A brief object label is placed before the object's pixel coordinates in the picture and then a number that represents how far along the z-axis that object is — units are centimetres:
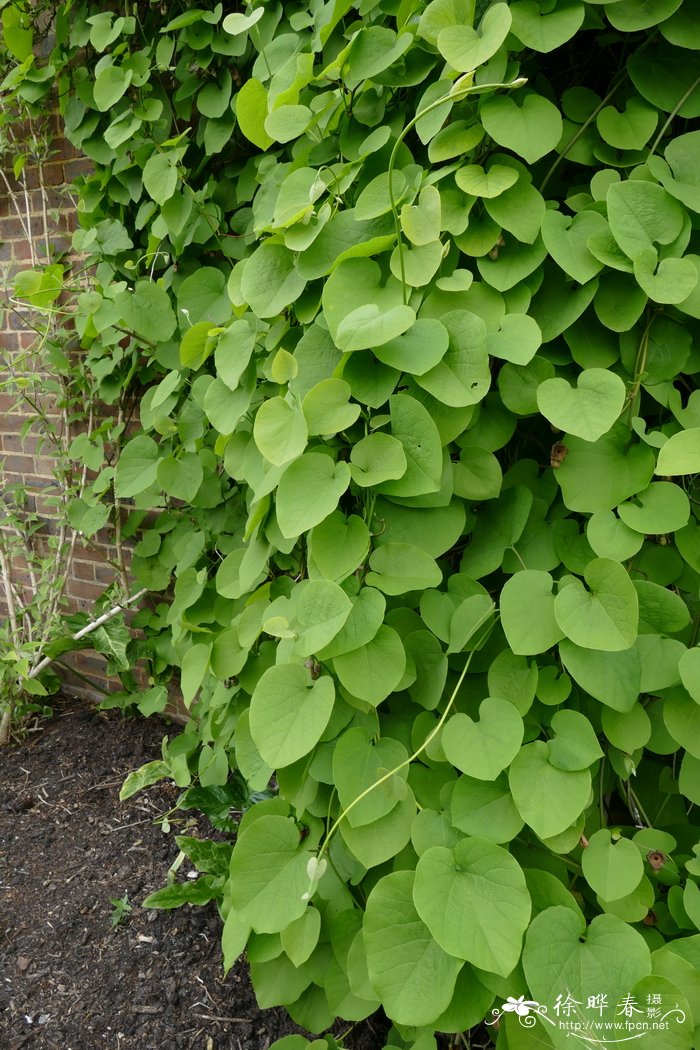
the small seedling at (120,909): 150
